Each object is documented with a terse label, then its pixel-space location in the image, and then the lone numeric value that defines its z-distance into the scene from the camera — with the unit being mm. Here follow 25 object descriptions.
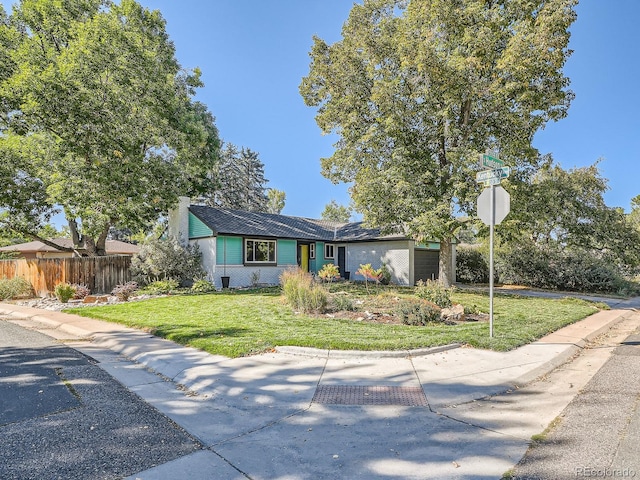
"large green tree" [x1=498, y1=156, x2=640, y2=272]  19328
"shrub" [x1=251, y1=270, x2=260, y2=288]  18475
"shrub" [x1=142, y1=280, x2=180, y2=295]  14969
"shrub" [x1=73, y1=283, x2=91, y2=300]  13625
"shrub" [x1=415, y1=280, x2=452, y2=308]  9531
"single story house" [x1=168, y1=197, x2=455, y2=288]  17719
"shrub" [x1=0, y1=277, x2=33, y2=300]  14727
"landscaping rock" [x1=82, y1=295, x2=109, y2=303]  13170
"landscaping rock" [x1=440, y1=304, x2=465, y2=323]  8648
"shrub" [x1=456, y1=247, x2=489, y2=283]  22172
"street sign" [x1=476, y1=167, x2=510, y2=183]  6625
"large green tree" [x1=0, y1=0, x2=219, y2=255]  14328
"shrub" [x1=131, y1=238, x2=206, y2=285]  16156
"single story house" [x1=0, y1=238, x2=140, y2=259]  28281
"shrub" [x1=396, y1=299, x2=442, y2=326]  8156
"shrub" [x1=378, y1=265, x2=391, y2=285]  20139
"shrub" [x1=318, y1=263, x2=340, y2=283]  14025
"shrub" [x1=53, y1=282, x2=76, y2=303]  12961
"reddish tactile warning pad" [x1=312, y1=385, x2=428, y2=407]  4238
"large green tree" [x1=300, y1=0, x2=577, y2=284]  13172
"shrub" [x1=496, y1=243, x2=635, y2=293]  17672
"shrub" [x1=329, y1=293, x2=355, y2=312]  9734
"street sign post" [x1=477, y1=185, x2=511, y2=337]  6738
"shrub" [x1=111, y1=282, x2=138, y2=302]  13646
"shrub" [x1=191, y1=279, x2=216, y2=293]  15920
